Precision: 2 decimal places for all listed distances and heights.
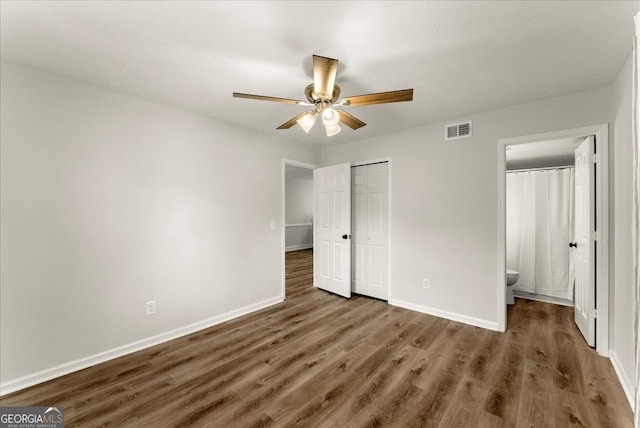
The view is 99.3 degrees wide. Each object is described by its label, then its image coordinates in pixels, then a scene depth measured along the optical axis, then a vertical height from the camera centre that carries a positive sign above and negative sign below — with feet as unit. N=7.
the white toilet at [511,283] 12.75 -3.27
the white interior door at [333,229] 13.87 -0.87
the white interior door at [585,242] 8.55 -0.98
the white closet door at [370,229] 13.47 -0.81
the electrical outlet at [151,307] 9.00 -3.12
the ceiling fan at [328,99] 5.80 +2.79
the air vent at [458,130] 10.57 +3.29
